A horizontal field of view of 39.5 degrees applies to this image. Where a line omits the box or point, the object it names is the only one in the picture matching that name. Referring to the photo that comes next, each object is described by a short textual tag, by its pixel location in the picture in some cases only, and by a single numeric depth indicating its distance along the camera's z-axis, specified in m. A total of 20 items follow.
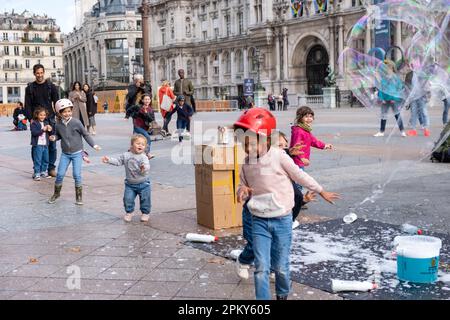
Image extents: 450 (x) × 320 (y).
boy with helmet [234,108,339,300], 3.96
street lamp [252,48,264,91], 54.67
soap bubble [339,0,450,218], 6.74
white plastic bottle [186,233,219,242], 5.80
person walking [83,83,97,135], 18.50
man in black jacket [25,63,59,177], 10.50
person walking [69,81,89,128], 16.36
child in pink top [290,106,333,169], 7.07
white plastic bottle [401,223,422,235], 5.86
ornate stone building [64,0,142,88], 99.71
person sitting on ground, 27.23
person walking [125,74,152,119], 14.09
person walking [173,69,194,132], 17.76
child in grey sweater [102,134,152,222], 6.87
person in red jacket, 17.45
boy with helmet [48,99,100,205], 8.20
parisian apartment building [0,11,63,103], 112.44
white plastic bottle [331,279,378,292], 4.30
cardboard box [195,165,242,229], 6.29
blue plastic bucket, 4.40
